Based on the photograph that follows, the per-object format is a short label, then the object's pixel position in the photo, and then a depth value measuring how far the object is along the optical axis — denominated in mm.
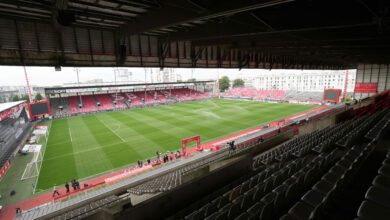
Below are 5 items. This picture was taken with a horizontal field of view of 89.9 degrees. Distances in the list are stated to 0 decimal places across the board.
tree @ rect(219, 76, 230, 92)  90250
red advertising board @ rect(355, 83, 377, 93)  29806
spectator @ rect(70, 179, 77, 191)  12627
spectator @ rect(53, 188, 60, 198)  12097
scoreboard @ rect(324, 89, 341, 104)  39544
